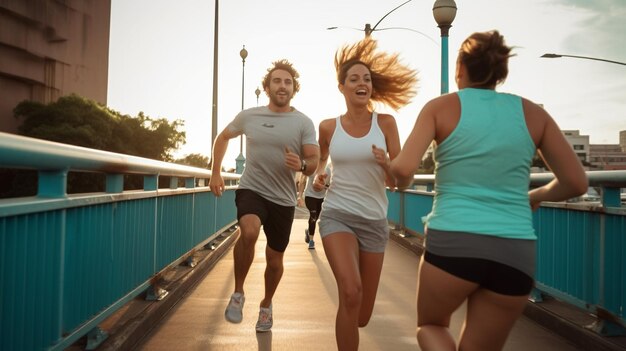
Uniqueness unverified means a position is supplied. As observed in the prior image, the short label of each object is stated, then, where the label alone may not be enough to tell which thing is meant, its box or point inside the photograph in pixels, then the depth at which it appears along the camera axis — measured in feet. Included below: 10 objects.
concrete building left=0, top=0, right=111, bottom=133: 213.05
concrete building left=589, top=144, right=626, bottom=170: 638.70
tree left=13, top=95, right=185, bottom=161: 183.32
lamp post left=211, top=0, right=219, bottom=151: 64.59
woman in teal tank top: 8.01
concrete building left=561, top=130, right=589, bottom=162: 554.38
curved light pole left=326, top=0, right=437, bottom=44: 71.01
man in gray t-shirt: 18.58
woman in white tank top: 12.85
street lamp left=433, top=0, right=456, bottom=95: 36.19
